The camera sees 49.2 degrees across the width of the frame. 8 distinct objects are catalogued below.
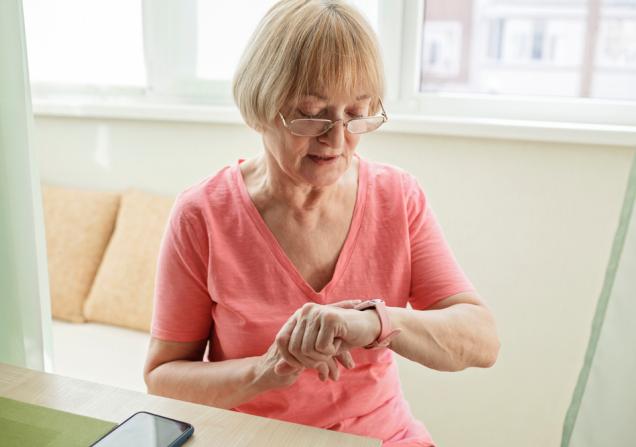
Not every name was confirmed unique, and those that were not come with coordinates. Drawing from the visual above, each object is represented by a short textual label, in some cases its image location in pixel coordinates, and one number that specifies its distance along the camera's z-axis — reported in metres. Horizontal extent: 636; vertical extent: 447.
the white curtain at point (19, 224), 1.29
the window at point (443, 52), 1.91
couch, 2.13
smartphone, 0.87
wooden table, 0.89
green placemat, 0.88
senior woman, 1.18
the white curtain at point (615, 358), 1.40
